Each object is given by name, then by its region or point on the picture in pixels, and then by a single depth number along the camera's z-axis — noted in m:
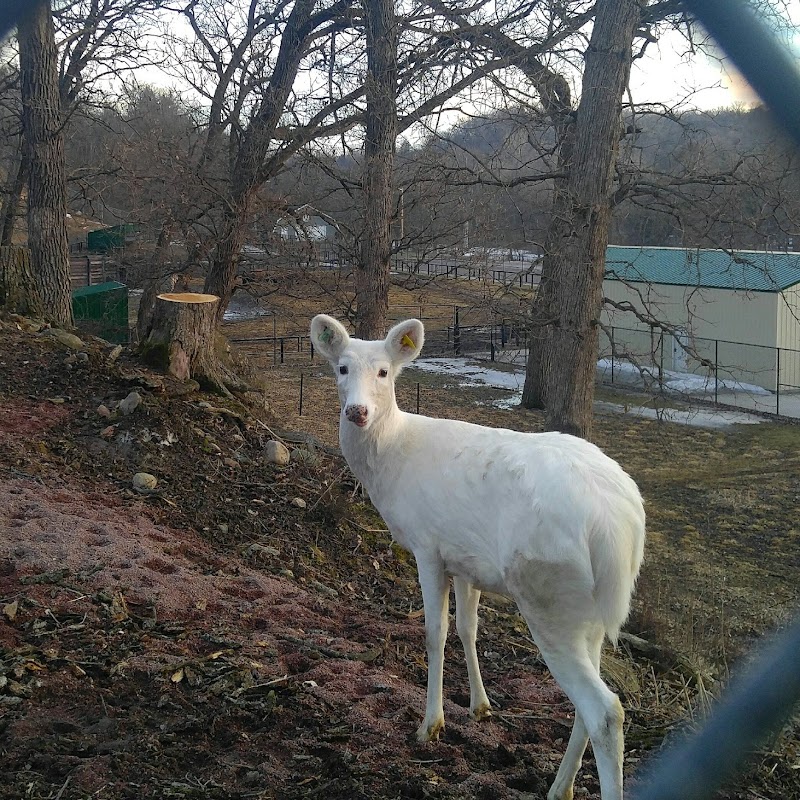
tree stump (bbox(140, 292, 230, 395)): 9.66
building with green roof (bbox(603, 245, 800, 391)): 28.39
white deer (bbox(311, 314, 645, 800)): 3.66
